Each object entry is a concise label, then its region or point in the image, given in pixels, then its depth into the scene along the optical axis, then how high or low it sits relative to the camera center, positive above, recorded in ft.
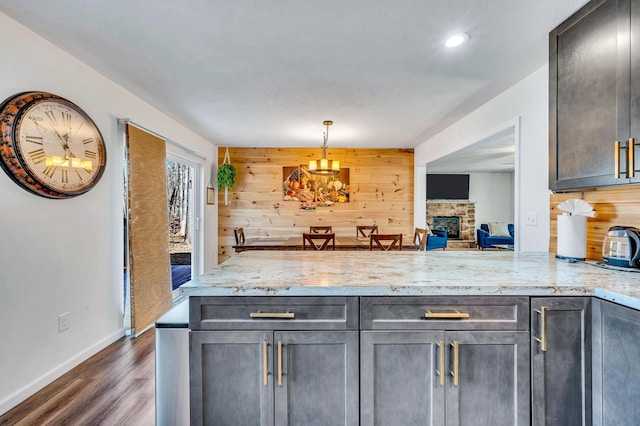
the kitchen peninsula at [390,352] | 4.16 -1.90
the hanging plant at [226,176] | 17.79 +2.08
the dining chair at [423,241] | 13.66 -1.35
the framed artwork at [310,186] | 18.79 +1.55
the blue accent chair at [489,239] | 26.33 -2.40
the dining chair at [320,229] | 17.66 -1.01
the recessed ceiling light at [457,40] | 6.61 +3.74
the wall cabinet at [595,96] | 4.74 +1.96
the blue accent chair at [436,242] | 23.12 -2.34
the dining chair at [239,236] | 14.57 -1.18
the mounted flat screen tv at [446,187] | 28.99 +2.25
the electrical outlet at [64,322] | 7.31 -2.63
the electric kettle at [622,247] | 5.08 -0.61
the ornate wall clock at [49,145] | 6.05 +1.49
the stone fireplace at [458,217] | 29.66 -0.57
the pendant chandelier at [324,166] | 13.47 +2.00
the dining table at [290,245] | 13.10 -1.42
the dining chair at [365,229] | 17.51 -1.04
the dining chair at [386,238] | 11.62 -1.02
